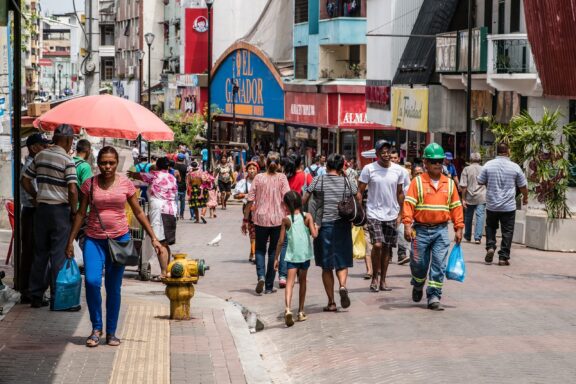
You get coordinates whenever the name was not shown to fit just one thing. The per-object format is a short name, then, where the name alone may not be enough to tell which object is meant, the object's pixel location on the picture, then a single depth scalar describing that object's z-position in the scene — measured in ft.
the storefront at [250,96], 202.39
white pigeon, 72.13
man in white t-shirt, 48.06
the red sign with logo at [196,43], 267.18
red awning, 86.80
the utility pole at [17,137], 40.63
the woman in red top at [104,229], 34.68
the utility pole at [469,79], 101.60
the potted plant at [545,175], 68.59
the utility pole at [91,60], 70.64
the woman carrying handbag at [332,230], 43.45
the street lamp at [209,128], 147.95
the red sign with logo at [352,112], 170.30
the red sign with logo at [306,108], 175.11
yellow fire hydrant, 40.83
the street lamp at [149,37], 205.04
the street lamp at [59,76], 613.76
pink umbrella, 51.11
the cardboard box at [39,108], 69.67
